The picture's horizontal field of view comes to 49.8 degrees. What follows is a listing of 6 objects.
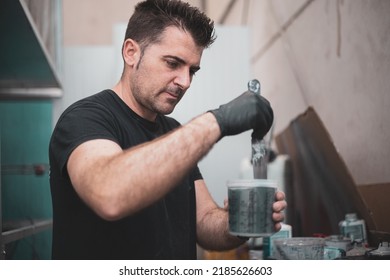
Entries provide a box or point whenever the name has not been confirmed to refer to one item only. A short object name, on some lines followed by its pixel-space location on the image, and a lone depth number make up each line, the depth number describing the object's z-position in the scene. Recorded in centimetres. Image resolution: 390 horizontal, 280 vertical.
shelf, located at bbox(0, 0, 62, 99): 118
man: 79
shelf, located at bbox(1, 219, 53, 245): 108
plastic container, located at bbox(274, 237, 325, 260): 112
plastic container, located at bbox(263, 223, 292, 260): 126
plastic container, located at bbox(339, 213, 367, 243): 126
